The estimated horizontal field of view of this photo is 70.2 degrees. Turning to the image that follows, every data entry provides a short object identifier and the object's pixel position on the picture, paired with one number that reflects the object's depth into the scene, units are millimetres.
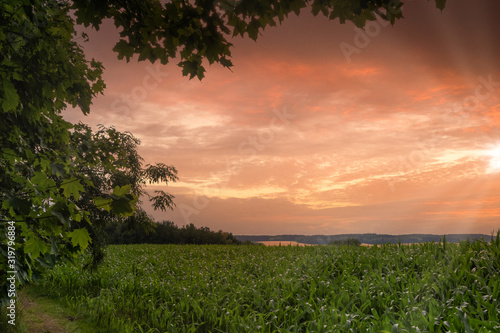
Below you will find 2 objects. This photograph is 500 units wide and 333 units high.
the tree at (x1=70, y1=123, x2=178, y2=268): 7633
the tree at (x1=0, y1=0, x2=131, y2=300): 3162
